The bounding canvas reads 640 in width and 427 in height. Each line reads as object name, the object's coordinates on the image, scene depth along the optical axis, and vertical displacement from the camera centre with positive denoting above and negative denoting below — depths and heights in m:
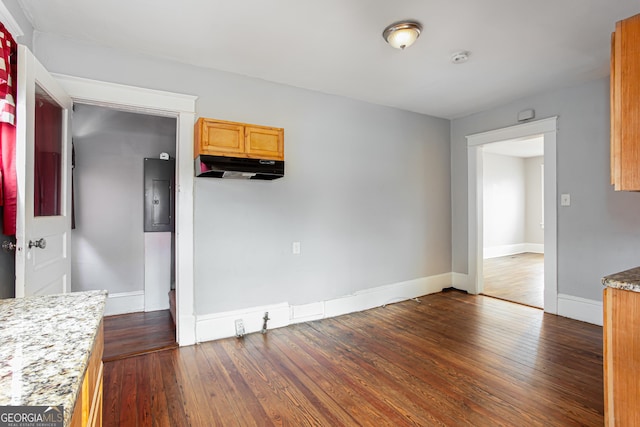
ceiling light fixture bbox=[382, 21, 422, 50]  2.31 +1.34
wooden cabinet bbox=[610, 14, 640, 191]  1.46 +0.50
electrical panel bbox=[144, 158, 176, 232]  3.94 +0.25
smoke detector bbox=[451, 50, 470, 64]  2.76 +1.39
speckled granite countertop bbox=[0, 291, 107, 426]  0.65 -0.36
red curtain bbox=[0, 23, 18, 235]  1.66 +0.39
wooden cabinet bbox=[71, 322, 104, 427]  0.80 -0.53
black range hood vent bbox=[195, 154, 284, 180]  2.69 +0.41
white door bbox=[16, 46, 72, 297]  1.71 +0.22
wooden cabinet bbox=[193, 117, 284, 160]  2.74 +0.67
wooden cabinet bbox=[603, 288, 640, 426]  1.42 -0.66
